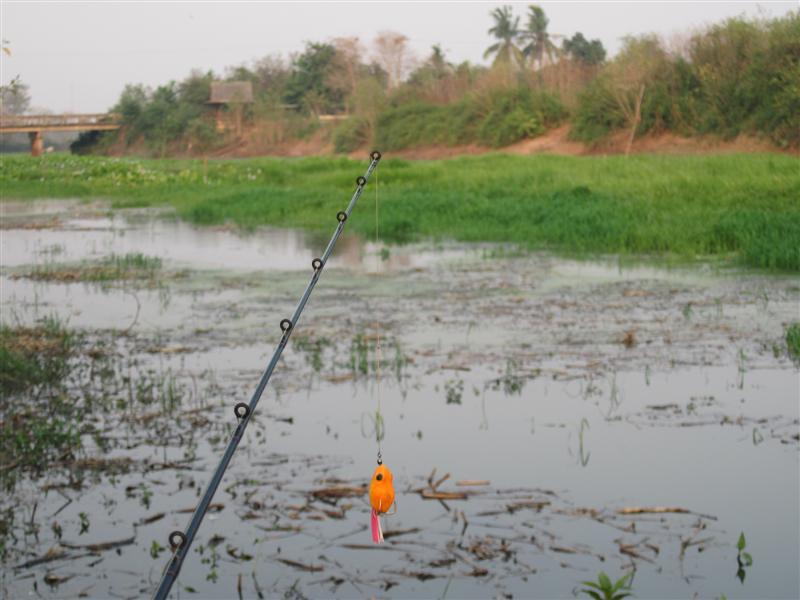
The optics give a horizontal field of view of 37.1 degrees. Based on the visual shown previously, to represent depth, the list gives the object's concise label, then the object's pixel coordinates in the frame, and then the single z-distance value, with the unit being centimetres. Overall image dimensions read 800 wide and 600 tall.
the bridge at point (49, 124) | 6938
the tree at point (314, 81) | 7194
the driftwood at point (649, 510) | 554
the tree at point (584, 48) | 8625
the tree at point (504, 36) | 8000
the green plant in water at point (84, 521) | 540
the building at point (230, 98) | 7212
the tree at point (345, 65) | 7138
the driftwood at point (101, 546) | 518
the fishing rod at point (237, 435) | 226
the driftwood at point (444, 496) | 578
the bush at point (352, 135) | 5578
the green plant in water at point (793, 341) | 871
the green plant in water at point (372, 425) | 700
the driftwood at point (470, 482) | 598
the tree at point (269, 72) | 8338
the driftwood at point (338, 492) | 581
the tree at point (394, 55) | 7044
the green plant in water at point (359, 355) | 861
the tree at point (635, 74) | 3838
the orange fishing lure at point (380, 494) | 303
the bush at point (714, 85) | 3281
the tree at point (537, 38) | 8062
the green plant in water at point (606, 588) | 373
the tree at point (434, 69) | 6776
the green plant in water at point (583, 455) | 641
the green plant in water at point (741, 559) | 488
